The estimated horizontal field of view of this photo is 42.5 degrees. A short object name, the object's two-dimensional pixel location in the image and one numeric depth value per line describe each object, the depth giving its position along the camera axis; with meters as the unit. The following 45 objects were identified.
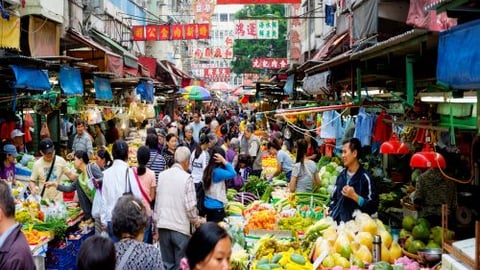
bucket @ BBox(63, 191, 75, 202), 10.17
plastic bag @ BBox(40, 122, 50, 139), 15.23
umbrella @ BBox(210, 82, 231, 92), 51.00
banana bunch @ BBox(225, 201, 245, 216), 9.95
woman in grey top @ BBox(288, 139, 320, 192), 10.27
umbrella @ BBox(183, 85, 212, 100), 26.34
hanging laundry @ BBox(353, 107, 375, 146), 10.11
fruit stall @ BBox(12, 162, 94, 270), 7.96
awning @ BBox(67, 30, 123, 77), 14.52
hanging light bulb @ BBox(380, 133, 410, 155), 7.87
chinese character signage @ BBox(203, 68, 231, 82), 54.22
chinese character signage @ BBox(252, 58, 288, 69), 40.97
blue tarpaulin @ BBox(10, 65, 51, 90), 9.59
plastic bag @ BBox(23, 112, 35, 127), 13.78
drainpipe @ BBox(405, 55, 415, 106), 6.23
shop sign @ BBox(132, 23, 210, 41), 24.83
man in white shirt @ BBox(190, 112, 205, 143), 16.98
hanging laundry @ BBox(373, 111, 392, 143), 9.78
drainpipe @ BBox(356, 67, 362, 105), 8.78
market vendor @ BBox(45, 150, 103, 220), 8.77
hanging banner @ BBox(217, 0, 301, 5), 15.29
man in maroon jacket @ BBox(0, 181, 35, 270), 4.10
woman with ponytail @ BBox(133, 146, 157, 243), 8.03
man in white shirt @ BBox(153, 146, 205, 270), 7.39
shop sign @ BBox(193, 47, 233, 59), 39.81
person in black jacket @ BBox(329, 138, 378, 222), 7.06
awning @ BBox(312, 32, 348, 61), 17.61
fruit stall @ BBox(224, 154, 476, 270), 6.15
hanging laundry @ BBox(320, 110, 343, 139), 12.59
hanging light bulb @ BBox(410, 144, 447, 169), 6.78
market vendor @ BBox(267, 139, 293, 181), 12.48
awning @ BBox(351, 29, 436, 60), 5.26
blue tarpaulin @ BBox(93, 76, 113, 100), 14.34
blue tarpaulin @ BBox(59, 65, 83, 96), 11.42
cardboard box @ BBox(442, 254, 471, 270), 4.56
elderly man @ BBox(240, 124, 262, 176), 14.24
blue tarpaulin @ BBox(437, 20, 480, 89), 4.00
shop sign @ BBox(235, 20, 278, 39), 29.83
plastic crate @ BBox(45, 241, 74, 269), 8.48
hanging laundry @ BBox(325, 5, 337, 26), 20.49
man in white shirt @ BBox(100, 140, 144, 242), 7.44
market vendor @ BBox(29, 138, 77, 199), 9.42
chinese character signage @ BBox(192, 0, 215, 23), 27.88
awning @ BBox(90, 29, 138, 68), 18.67
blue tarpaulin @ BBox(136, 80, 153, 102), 18.98
